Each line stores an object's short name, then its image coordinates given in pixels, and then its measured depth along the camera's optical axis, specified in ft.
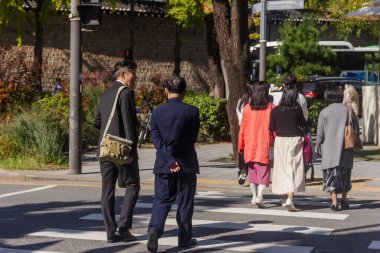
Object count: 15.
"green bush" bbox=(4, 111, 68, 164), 55.98
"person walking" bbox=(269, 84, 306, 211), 38.29
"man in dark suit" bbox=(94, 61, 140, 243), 29.81
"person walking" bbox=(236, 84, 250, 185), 43.86
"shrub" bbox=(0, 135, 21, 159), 57.21
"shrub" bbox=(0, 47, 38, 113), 65.92
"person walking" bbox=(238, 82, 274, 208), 38.78
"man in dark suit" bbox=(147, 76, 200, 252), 28.68
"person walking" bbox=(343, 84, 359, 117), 40.60
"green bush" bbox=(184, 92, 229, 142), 73.87
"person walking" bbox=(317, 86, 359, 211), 38.65
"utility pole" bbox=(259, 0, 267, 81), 54.44
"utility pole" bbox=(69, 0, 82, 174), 50.19
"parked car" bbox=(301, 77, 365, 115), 106.73
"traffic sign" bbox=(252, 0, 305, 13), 51.11
